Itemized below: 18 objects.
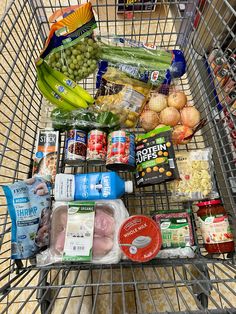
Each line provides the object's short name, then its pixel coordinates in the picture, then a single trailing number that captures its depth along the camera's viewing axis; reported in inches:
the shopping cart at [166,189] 38.5
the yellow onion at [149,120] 41.3
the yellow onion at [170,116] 40.8
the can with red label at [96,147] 36.3
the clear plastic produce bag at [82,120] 38.7
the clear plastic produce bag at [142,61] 44.1
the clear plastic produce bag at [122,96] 41.8
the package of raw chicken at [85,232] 28.5
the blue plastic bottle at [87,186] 32.0
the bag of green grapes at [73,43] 38.4
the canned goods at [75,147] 36.4
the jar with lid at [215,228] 31.7
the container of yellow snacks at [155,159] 34.1
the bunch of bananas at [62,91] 42.1
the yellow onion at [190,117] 40.9
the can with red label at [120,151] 34.7
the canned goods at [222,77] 39.1
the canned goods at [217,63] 40.2
